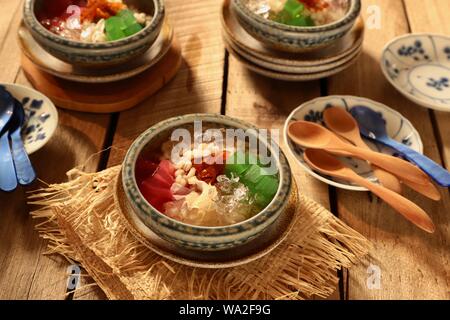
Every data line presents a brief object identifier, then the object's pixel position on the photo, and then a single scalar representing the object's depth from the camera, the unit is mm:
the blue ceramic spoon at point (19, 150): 948
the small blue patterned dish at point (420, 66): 1209
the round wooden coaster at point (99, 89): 1124
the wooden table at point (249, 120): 887
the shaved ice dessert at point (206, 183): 823
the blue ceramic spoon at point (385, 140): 1003
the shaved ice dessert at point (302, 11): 1149
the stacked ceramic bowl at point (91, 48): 1062
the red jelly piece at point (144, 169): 875
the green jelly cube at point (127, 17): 1118
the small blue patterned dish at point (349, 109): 1043
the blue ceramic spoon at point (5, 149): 930
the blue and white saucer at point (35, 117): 1017
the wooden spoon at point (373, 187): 934
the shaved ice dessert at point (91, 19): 1107
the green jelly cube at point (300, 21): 1148
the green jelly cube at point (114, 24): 1104
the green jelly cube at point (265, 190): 850
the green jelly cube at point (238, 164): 875
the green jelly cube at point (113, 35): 1102
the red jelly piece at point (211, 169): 871
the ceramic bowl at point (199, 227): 775
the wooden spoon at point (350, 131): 995
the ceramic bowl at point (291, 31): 1105
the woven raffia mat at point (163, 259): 833
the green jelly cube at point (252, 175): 859
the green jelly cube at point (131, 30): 1118
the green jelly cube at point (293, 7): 1145
